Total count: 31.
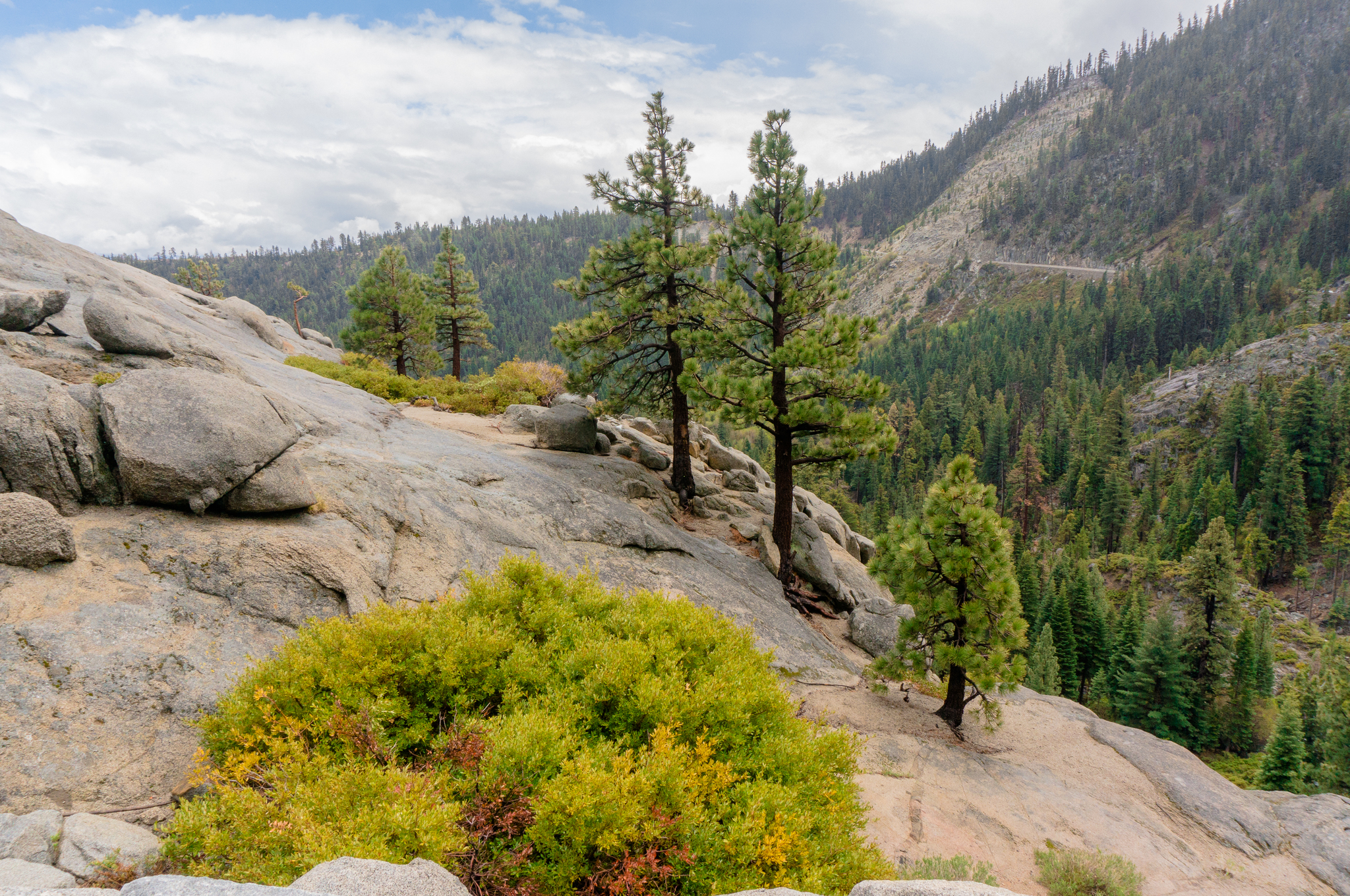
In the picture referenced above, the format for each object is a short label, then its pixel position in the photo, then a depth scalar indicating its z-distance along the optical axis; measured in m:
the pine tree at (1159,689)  40.66
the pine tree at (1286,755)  30.17
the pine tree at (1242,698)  43.03
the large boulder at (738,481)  22.45
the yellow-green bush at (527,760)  4.30
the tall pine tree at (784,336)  14.89
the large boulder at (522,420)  20.42
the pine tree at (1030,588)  49.50
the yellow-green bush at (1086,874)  7.90
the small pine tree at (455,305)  32.66
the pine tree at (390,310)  31.16
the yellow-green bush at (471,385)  22.68
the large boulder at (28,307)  9.52
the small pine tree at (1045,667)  39.75
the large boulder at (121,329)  9.48
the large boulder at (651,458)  19.88
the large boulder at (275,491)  8.16
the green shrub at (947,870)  7.08
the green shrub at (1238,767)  37.31
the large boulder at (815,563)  18.22
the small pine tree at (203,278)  56.38
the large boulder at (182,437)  7.49
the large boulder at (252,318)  23.52
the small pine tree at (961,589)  11.85
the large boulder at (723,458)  24.41
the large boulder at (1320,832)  9.57
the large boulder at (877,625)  16.38
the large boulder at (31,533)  6.23
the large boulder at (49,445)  6.84
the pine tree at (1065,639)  45.97
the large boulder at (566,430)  17.84
